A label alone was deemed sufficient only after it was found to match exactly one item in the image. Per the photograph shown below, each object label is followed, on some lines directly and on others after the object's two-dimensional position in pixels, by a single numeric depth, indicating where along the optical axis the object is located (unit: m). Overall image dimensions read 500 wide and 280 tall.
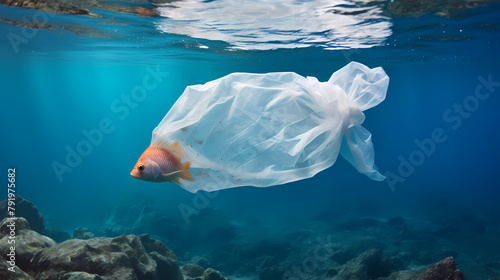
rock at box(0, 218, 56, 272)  5.91
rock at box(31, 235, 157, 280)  5.38
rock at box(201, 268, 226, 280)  7.82
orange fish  2.91
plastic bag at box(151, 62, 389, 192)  3.41
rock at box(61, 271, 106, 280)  4.86
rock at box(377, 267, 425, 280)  7.39
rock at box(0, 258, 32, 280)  4.43
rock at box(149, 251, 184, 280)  7.35
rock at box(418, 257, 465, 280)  4.35
